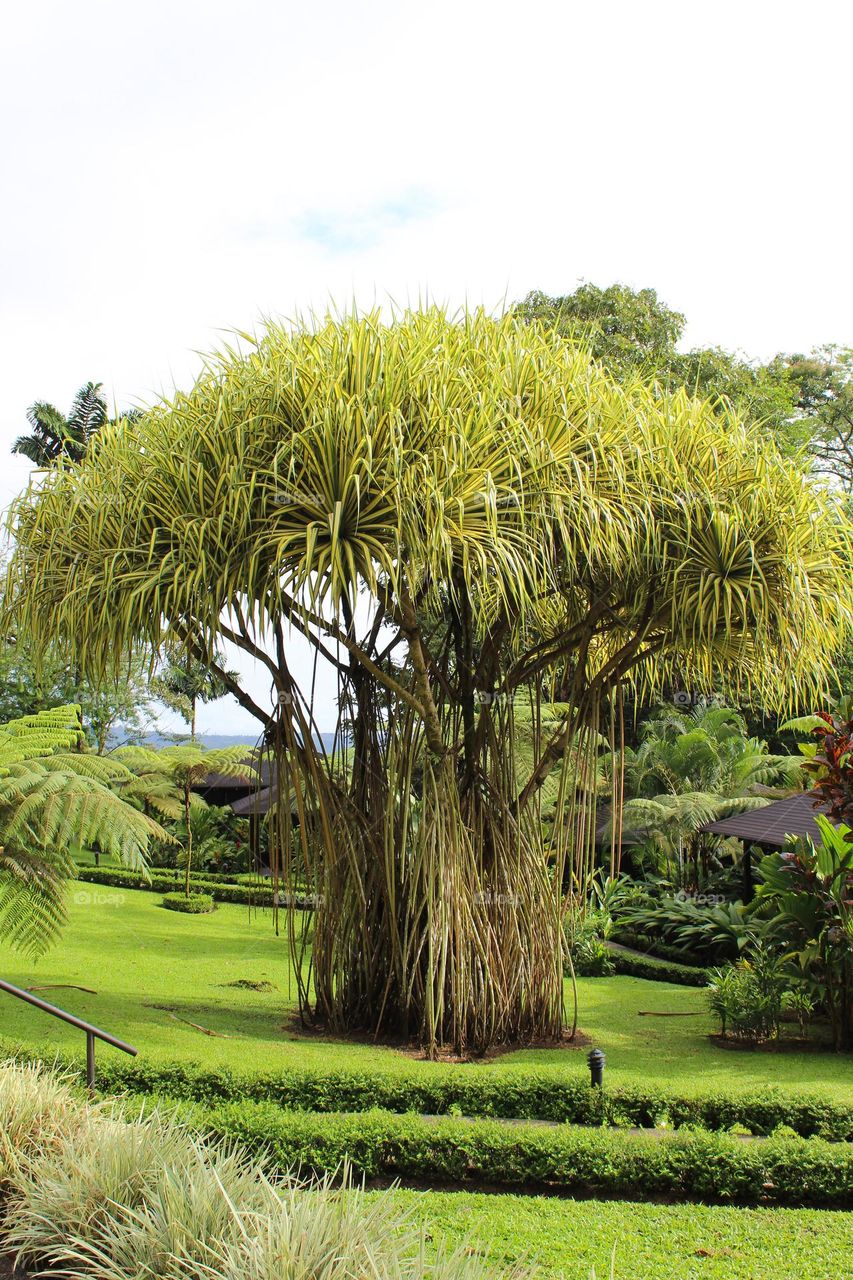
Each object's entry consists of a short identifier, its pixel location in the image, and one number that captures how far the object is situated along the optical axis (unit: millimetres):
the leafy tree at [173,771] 20755
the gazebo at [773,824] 13414
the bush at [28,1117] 4578
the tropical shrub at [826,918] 9039
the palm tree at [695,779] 18797
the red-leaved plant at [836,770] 9320
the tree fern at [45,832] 8016
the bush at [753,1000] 9375
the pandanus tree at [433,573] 7699
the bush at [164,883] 21500
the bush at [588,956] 14383
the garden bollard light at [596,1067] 6430
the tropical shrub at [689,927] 14055
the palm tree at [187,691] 30262
